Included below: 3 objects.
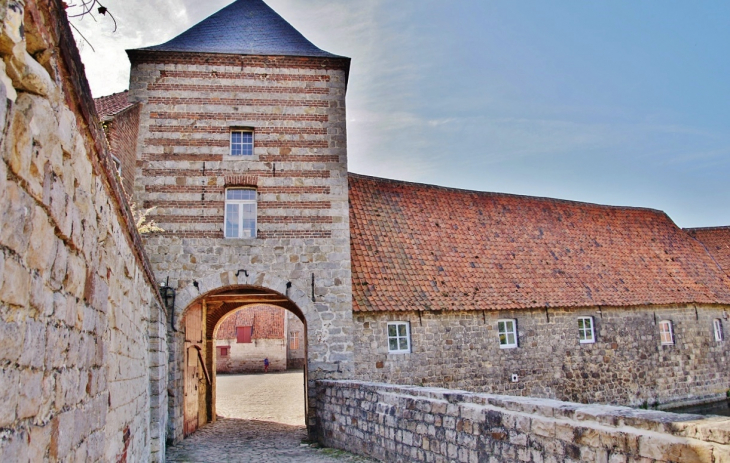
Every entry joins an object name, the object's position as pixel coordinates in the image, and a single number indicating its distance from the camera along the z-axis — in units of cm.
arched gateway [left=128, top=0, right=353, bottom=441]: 1096
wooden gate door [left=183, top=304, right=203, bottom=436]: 1161
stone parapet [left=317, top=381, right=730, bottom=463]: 354
